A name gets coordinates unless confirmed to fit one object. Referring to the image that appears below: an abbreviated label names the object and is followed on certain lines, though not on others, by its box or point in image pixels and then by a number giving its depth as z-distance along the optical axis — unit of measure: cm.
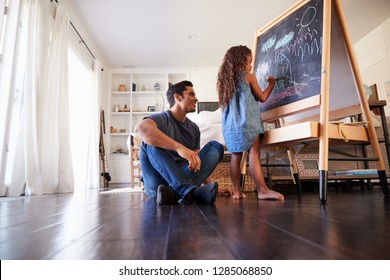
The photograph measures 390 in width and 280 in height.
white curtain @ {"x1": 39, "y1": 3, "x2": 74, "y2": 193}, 279
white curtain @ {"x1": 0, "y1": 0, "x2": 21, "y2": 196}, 228
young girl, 151
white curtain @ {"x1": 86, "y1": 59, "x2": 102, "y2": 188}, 434
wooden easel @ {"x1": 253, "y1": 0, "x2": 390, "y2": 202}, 134
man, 127
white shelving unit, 580
